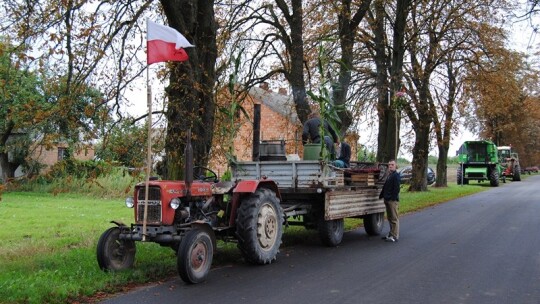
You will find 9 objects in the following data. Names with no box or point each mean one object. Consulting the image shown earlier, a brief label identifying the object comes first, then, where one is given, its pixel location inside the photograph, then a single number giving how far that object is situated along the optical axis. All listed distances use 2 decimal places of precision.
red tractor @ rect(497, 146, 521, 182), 47.38
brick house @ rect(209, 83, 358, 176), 13.19
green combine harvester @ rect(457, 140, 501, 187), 38.53
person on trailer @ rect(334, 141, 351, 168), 11.80
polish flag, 7.78
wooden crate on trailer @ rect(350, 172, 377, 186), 11.42
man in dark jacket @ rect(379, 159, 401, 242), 11.30
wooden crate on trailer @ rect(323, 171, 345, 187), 9.89
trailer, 9.83
